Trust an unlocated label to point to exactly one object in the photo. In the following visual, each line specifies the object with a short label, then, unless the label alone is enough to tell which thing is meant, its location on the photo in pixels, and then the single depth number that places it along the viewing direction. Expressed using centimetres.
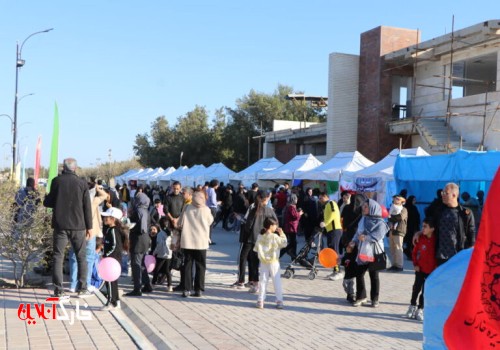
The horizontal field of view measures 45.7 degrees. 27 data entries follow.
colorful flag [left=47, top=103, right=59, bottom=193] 978
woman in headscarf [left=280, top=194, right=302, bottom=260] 1245
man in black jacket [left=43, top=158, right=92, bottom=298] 804
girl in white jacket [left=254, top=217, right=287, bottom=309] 839
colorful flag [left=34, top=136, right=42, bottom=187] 1334
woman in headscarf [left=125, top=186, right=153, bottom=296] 890
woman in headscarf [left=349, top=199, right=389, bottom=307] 852
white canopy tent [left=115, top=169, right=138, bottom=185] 4562
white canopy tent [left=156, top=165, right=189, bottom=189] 3532
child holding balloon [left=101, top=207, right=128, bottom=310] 795
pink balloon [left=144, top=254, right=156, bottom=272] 920
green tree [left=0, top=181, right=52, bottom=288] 911
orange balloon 1000
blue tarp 1386
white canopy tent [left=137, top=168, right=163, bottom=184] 3966
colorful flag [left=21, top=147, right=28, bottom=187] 2195
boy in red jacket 741
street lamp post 2538
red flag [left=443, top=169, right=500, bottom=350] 202
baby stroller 1123
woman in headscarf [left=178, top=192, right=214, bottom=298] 901
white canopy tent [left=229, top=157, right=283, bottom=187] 2575
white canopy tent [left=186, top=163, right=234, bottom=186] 2903
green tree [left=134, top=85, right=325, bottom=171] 5325
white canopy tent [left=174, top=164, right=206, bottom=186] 3222
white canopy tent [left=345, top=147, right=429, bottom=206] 1672
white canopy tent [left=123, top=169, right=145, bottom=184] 4256
